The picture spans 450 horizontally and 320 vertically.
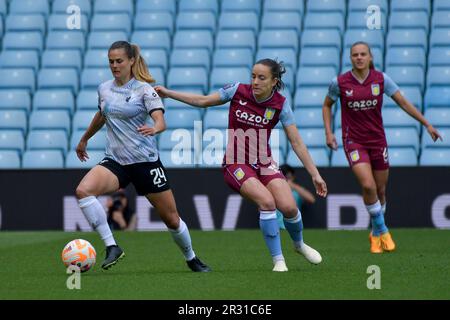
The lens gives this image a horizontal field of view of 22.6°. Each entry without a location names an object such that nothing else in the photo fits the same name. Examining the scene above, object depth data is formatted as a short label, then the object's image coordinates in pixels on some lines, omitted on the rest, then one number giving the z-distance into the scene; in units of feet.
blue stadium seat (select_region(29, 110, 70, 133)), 61.00
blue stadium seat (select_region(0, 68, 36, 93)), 64.08
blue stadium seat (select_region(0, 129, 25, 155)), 60.13
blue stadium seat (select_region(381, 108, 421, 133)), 58.80
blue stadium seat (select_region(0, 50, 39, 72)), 65.67
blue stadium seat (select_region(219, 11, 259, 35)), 66.13
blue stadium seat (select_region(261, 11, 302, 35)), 65.67
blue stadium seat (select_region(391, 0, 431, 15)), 65.69
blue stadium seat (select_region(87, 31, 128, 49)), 65.77
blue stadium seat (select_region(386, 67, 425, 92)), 61.36
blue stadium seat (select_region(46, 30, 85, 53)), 66.34
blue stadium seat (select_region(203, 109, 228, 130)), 59.21
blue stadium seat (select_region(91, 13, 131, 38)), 66.85
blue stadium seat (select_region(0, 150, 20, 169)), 59.16
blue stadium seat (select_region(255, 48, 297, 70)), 63.41
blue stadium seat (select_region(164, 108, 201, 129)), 59.67
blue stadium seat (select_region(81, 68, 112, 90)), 63.36
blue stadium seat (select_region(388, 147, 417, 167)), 56.59
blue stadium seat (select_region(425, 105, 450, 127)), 58.18
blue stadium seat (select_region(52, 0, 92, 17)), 68.03
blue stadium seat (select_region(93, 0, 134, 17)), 68.33
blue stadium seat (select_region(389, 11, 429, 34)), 64.75
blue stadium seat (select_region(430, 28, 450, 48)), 62.95
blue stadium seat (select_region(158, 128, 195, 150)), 58.08
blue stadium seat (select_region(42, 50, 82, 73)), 65.10
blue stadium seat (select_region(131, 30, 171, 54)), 65.87
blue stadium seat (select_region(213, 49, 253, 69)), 63.72
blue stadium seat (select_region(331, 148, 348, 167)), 57.11
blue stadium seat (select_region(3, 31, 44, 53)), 66.80
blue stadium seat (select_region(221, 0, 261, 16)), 67.26
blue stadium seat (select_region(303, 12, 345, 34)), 65.16
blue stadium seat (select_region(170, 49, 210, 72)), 63.93
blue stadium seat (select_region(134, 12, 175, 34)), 66.90
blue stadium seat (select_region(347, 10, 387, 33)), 64.90
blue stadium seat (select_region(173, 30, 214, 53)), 65.40
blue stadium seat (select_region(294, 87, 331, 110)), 60.44
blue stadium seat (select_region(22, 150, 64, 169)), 59.16
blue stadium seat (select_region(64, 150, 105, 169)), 58.03
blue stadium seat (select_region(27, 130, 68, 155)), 59.93
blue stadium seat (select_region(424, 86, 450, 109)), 59.77
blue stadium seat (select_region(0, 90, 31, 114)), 62.59
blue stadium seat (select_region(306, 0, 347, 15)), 66.23
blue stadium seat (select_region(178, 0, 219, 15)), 67.56
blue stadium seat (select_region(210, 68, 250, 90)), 61.83
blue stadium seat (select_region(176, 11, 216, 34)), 66.44
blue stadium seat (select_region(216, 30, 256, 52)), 64.85
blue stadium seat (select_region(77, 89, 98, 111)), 61.87
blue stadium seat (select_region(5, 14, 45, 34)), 67.77
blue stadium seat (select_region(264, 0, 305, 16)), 66.69
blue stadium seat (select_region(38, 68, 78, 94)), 63.77
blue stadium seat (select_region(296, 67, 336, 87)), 61.72
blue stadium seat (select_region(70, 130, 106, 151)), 59.41
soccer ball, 31.81
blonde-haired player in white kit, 31.63
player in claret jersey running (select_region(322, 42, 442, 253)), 40.52
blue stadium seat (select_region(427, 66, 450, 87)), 60.80
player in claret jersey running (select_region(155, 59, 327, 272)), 32.40
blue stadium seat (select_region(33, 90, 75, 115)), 62.34
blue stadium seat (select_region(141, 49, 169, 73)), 63.62
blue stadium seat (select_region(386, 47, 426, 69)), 62.64
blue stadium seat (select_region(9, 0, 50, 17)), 68.95
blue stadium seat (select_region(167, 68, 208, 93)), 62.08
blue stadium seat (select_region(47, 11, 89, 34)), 67.10
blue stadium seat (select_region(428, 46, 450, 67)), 62.13
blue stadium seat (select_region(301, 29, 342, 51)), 64.03
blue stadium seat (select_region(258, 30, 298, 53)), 64.34
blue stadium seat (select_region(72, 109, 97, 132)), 60.54
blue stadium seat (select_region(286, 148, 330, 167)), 57.06
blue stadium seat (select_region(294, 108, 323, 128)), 59.72
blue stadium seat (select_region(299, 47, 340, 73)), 63.10
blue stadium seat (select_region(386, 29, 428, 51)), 63.72
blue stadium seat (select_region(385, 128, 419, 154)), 57.52
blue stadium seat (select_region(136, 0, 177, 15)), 68.23
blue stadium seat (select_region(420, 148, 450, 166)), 56.29
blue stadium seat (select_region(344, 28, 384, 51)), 63.90
